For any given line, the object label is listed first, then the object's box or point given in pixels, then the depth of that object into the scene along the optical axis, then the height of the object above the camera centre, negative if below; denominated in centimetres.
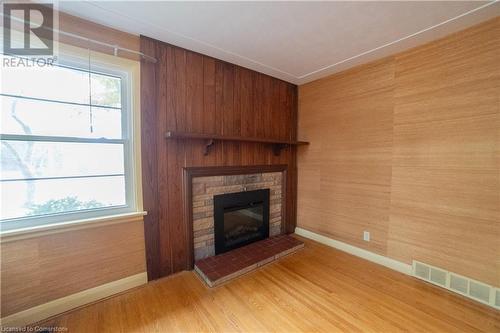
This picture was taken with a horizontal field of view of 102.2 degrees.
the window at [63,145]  156 +12
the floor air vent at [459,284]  179 -118
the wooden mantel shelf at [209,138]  206 +25
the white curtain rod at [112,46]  161 +101
